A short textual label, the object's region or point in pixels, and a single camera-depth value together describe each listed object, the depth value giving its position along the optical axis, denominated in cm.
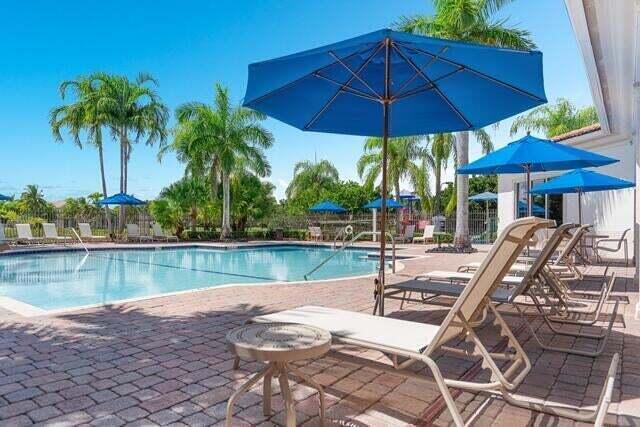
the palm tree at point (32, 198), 4493
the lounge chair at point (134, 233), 2075
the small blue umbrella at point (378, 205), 2116
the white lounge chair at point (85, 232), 1924
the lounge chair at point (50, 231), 1808
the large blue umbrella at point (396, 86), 358
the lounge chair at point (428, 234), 1986
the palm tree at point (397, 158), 2486
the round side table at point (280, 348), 203
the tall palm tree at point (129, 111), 2214
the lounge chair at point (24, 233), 1759
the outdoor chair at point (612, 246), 1015
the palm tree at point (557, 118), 2925
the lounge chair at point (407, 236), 2130
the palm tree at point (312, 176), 3634
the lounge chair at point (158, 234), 2089
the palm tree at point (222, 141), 2072
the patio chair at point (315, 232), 2223
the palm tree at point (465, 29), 1405
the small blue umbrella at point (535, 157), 646
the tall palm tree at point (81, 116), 2198
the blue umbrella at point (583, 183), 912
